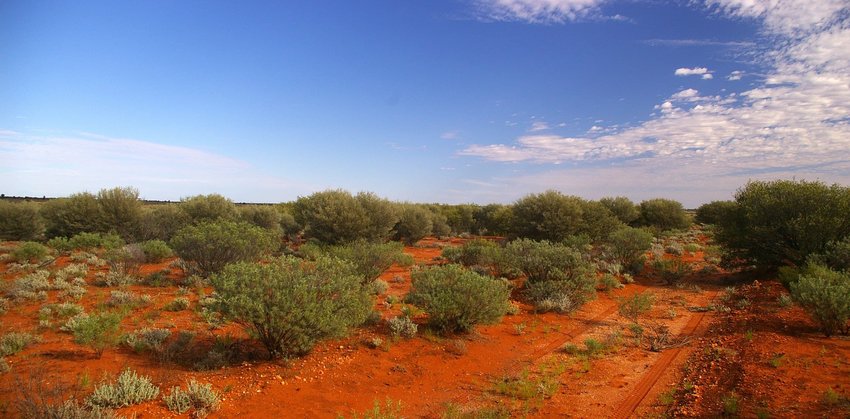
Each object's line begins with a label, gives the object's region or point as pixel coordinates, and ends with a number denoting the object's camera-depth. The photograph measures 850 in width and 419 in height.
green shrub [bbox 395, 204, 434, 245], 27.55
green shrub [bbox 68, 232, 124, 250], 18.05
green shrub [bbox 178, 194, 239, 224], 22.55
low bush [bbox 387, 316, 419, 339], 8.66
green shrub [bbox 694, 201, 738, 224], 44.30
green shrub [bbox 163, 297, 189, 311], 9.80
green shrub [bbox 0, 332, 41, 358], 6.50
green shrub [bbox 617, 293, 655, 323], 10.26
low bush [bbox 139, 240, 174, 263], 15.63
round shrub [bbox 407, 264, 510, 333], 8.85
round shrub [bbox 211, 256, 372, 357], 6.64
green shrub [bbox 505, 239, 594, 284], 12.34
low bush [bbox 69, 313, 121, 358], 6.60
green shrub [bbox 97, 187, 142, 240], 21.59
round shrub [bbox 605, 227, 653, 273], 18.20
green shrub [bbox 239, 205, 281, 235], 26.97
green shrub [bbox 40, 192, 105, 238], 21.20
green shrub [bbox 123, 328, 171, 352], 6.98
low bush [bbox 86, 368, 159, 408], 4.99
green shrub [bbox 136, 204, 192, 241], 21.33
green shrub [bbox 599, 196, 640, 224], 33.66
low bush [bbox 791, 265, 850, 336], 8.45
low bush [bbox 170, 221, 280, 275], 12.98
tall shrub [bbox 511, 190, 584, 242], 22.11
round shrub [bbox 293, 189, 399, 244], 20.44
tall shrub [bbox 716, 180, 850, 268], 13.80
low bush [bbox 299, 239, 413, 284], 12.93
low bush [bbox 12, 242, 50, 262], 15.66
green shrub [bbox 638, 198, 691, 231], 36.94
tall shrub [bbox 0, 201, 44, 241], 23.36
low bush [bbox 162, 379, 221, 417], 5.15
